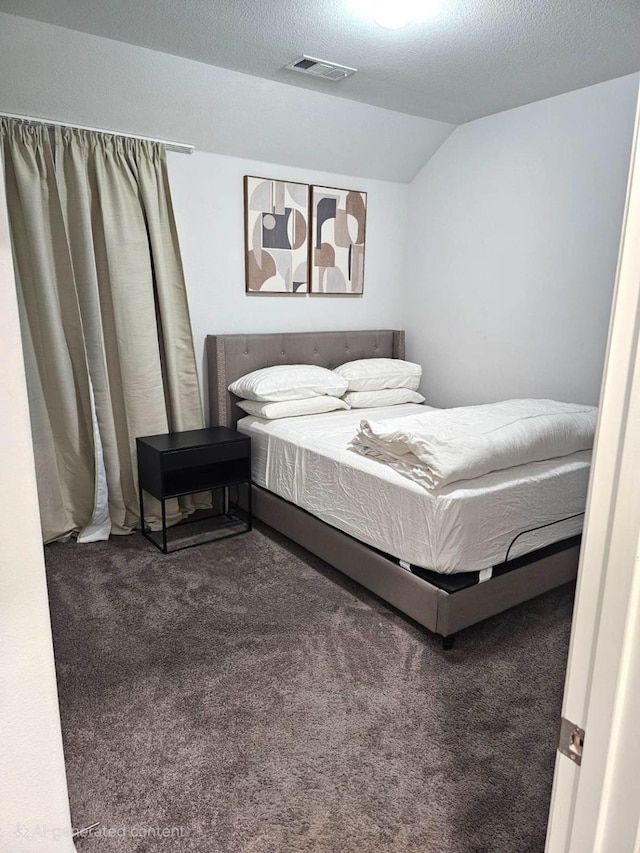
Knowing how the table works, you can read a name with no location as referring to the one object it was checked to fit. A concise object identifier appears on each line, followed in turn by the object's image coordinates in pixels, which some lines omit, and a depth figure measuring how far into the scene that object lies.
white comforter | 2.40
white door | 0.62
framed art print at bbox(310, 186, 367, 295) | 4.03
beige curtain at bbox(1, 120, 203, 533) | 3.12
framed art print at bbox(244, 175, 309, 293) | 3.75
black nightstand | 3.13
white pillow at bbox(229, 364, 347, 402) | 3.53
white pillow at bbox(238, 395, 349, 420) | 3.50
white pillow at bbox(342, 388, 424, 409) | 3.90
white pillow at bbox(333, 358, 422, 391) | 3.97
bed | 2.31
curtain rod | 2.92
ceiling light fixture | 2.34
